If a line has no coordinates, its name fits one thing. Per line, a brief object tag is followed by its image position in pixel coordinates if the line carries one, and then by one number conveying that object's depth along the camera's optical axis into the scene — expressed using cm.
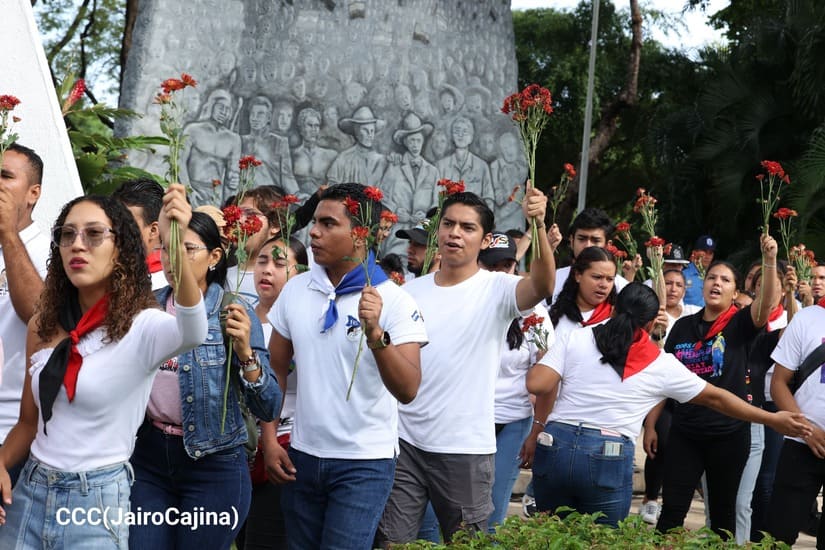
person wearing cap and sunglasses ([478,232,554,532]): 557
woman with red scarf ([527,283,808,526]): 497
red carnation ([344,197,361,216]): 388
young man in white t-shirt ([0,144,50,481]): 362
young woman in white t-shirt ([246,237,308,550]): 453
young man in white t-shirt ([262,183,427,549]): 400
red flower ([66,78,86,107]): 750
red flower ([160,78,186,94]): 317
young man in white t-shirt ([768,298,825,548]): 546
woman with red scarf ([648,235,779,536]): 599
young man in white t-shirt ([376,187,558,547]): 448
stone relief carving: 1238
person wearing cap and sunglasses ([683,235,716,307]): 903
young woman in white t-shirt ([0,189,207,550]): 313
